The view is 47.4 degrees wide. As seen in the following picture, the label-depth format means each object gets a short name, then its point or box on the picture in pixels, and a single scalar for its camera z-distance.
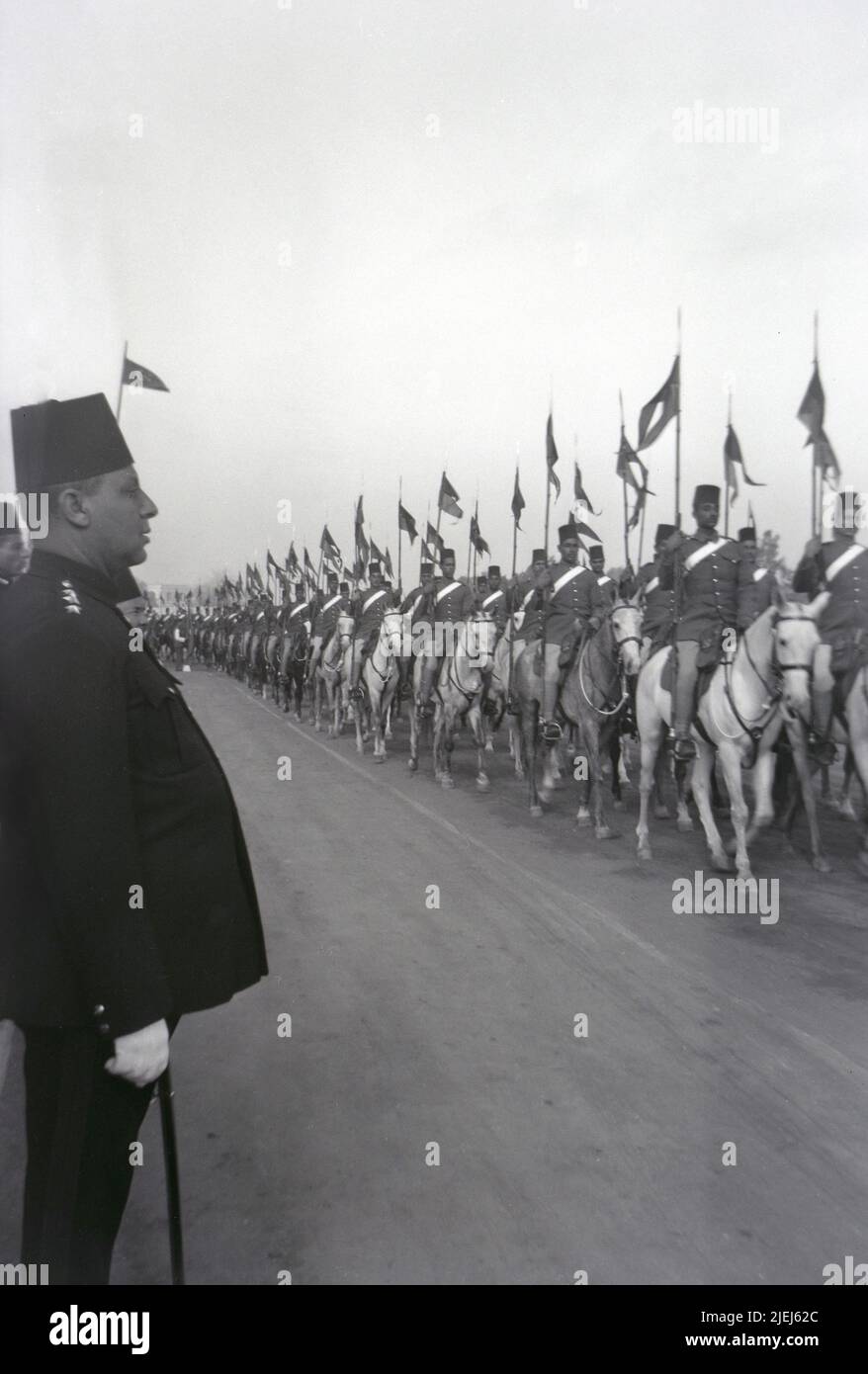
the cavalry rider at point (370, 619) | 16.53
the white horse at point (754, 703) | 7.46
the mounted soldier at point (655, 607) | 9.75
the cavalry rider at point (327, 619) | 21.02
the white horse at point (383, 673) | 15.42
